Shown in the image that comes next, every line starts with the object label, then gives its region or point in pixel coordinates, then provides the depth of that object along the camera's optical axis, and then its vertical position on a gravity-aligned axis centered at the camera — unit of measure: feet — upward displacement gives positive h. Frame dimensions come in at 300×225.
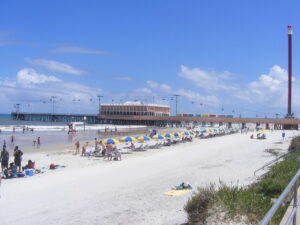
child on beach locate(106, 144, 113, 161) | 66.54 -6.67
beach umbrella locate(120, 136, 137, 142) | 87.96 -5.47
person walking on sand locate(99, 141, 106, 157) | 69.53 -7.05
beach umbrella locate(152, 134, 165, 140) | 105.26 -5.80
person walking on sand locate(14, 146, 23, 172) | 48.94 -5.90
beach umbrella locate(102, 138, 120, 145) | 83.10 -5.70
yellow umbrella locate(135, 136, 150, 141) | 92.92 -5.61
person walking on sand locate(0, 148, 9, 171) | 48.62 -6.03
